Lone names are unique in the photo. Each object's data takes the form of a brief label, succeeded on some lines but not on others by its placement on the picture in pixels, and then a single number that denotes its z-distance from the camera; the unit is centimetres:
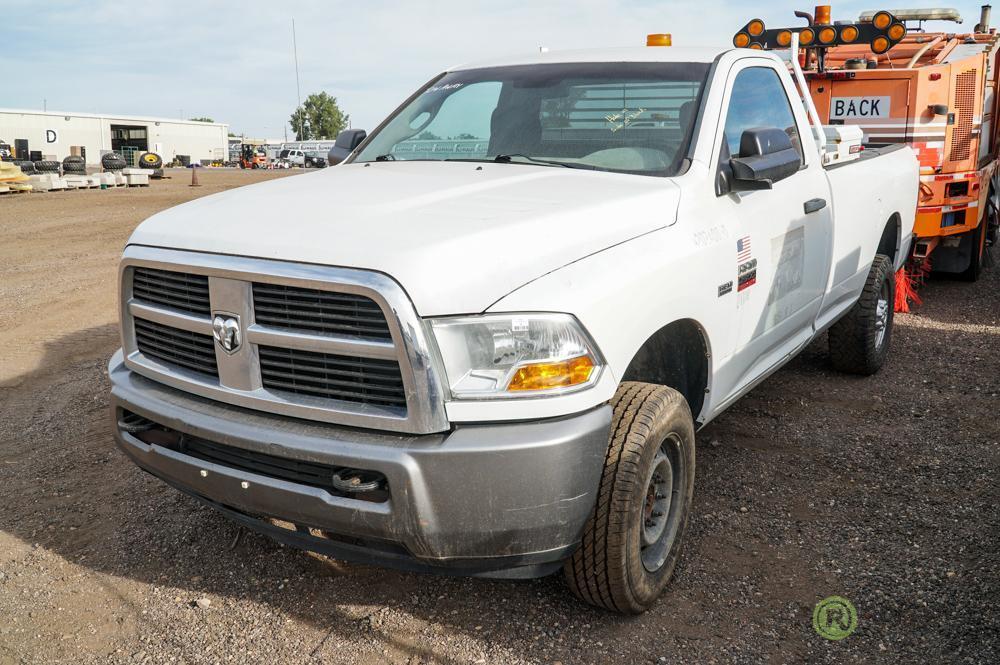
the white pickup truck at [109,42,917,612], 254
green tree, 9675
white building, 6066
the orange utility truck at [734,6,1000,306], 821
